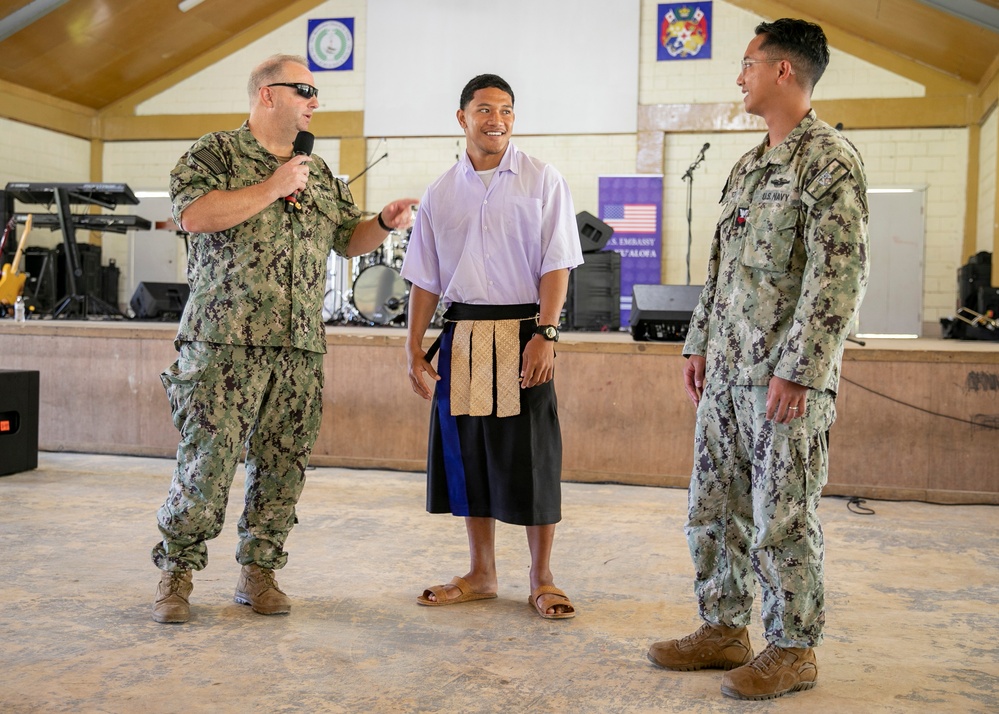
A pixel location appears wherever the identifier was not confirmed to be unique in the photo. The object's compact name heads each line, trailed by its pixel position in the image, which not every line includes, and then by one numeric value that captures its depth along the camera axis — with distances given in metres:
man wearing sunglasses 2.59
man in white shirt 2.78
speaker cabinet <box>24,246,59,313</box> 10.79
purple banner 12.01
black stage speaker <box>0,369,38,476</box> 4.88
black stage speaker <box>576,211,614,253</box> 8.95
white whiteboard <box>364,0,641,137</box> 12.10
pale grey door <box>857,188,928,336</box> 11.58
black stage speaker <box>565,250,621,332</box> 8.80
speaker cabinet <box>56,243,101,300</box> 11.77
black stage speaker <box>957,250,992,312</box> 9.54
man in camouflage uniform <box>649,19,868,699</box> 2.04
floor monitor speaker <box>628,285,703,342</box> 5.18
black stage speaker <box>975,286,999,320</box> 9.07
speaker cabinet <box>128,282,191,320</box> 9.61
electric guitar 9.05
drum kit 9.20
